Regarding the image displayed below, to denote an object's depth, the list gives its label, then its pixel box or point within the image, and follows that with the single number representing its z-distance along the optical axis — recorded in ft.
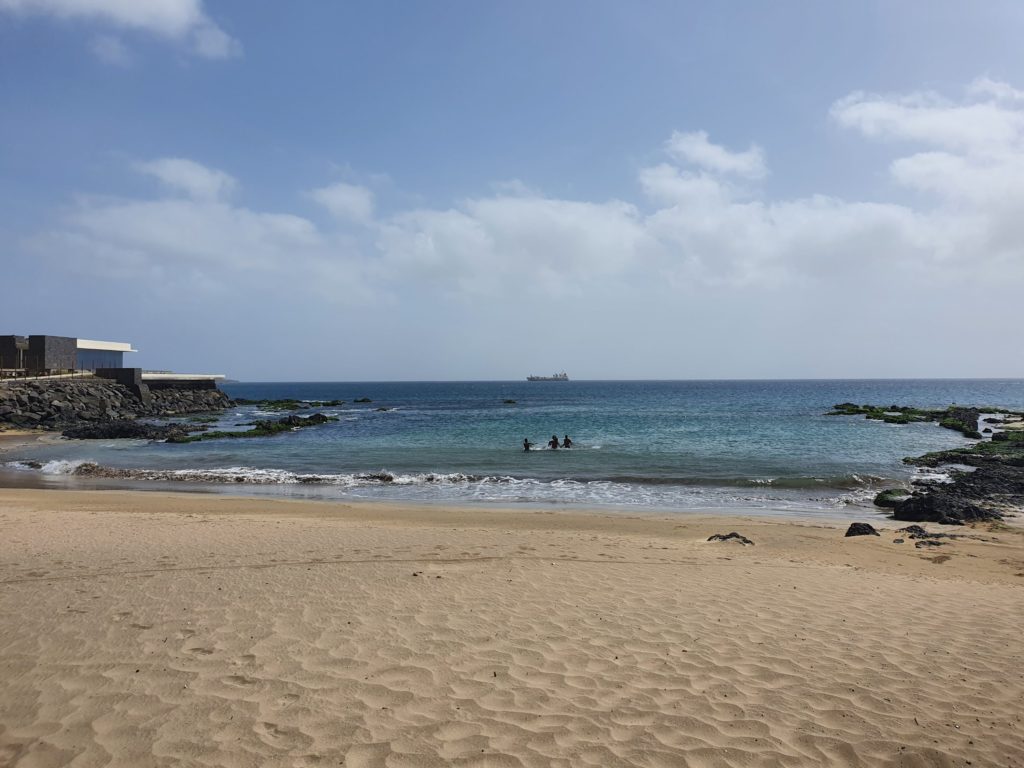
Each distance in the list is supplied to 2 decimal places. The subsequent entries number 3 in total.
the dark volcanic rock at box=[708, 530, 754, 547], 42.42
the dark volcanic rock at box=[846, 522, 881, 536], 45.09
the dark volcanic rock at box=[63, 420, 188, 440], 122.01
